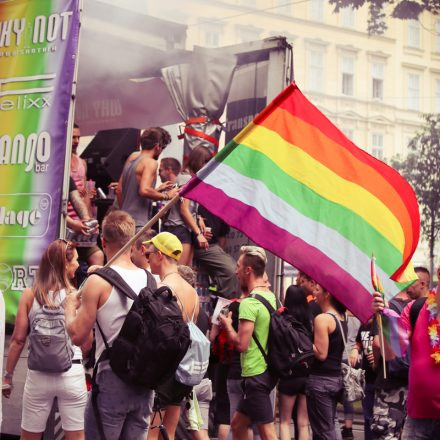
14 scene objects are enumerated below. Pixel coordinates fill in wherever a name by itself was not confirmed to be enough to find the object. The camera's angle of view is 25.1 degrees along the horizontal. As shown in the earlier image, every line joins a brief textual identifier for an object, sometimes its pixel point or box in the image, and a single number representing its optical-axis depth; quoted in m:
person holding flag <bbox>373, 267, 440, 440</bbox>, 5.59
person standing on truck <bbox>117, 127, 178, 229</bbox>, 8.88
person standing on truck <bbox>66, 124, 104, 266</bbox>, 8.48
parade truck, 7.38
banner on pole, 7.35
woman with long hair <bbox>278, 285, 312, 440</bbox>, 8.32
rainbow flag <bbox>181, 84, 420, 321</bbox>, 5.89
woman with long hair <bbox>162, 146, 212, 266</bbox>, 8.88
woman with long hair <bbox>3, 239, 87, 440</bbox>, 6.40
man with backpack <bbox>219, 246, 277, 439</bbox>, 7.40
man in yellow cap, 6.18
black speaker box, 11.48
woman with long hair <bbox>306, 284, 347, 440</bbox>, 7.59
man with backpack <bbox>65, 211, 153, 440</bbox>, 5.20
